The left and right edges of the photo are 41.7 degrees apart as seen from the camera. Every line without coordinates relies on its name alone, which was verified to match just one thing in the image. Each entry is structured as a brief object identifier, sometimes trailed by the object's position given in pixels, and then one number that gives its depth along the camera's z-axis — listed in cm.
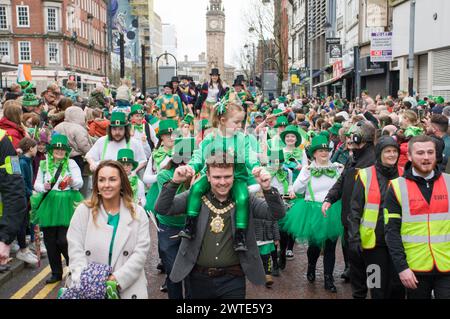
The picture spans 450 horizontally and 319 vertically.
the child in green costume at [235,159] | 455
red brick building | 6975
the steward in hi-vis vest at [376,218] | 568
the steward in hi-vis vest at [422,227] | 484
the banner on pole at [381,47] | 2606
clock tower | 17604
